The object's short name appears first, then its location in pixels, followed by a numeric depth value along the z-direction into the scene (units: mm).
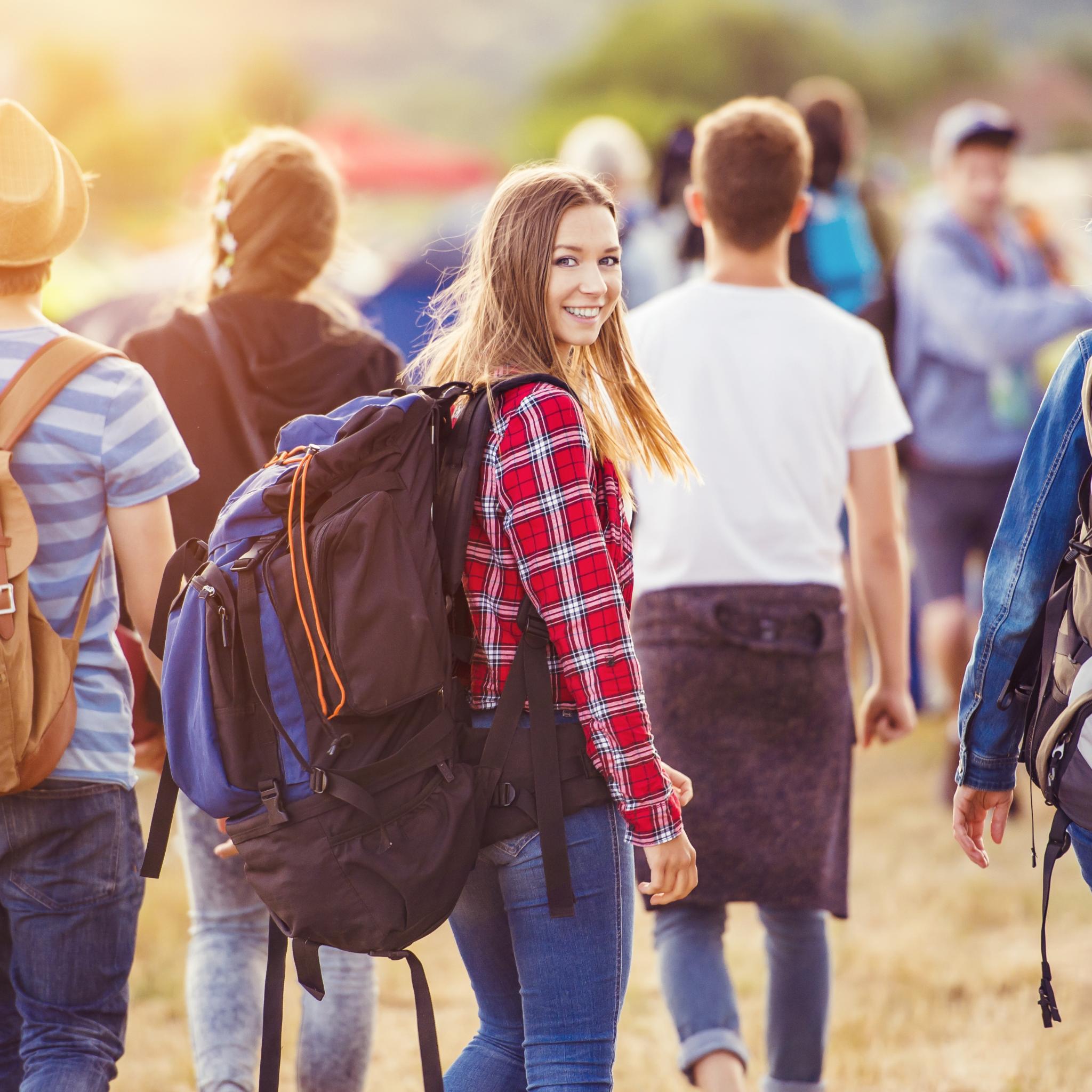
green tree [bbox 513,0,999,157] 121375
